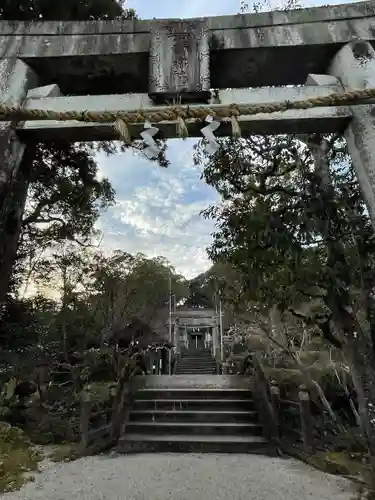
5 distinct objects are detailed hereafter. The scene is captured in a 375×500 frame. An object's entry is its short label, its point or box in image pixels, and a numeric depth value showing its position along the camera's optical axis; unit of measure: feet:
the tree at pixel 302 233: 12.06
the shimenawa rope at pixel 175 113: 6.42
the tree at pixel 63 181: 17.84
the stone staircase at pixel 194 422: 21.38
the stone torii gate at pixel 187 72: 7.82
